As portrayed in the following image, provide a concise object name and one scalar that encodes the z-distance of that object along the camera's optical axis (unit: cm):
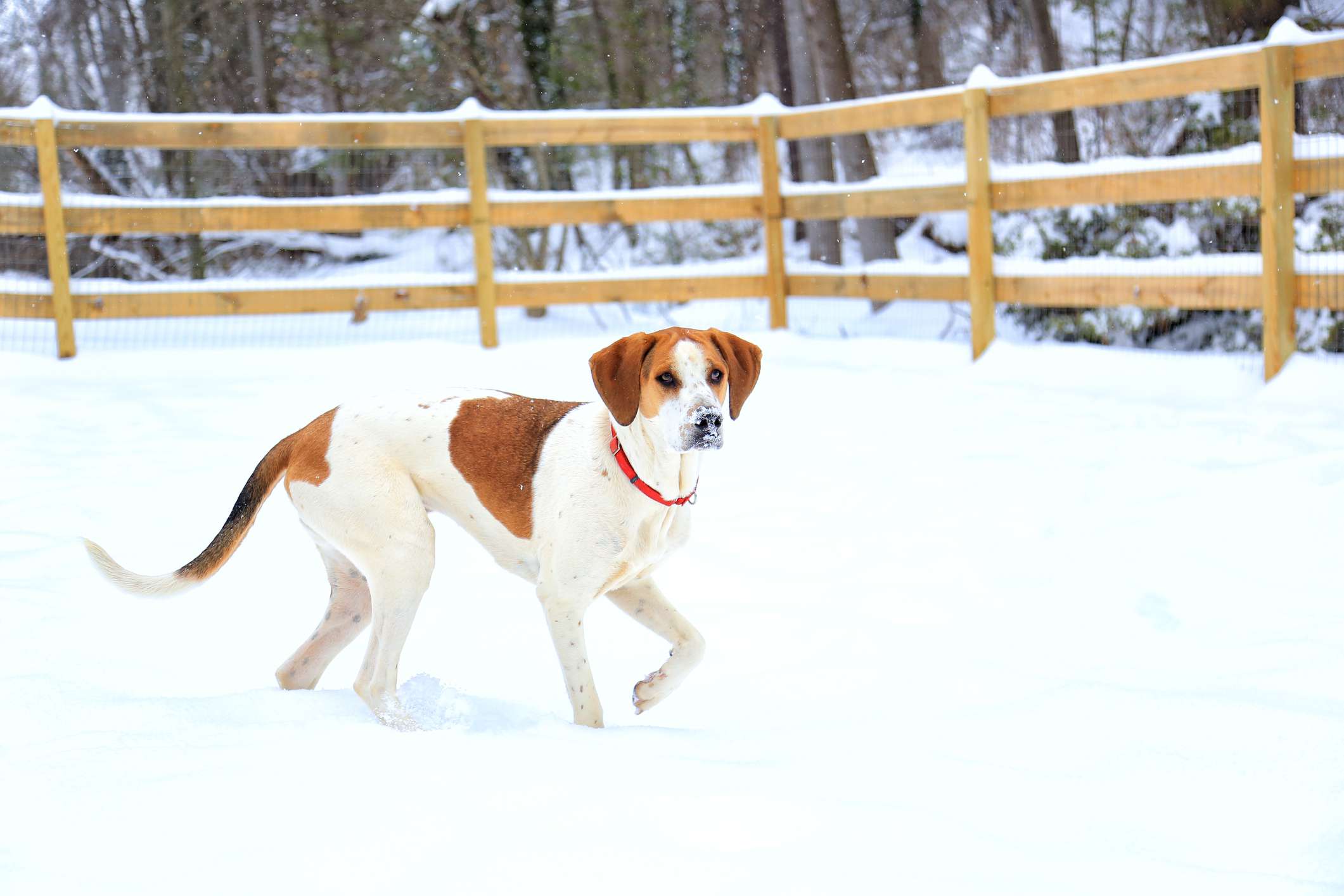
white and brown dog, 348
